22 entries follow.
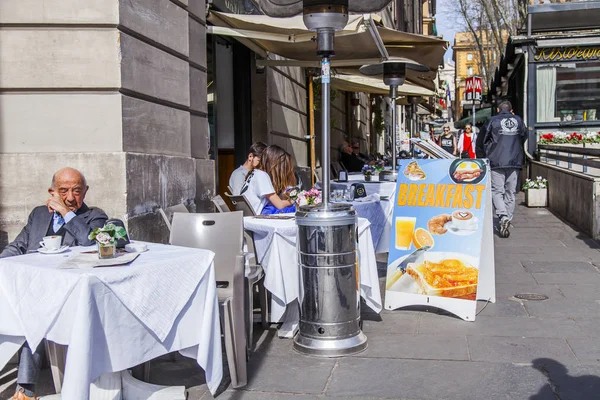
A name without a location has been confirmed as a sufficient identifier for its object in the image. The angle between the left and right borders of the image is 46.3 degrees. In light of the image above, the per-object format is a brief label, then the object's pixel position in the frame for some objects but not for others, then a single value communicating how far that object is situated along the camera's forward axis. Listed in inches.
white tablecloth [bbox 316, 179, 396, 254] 307.9
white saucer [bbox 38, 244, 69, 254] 163.8
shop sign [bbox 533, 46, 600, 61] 742.5
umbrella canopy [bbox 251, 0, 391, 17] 242.6
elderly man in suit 180.9
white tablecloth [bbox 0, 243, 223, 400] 137.3
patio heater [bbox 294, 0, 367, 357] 191.9
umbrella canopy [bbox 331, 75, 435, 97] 553.4
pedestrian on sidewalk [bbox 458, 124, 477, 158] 832.9
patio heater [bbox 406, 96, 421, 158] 752.3
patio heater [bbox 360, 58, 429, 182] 401.7
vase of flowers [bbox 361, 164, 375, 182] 397.4
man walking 418.0
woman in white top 261.7
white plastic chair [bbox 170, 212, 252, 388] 199.6
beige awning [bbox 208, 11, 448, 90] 314.7
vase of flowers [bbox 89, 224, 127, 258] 153.2
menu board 232.4
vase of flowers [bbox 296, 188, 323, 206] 237.8
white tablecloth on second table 211.0
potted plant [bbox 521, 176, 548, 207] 575.2
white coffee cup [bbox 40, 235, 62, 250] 164.2
